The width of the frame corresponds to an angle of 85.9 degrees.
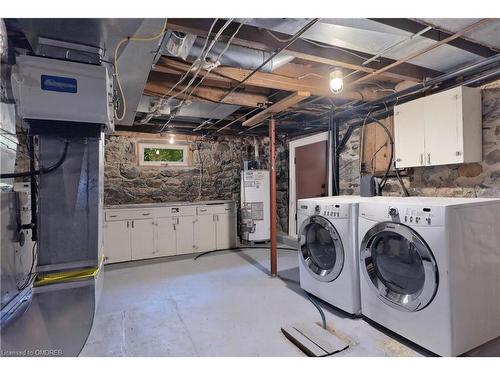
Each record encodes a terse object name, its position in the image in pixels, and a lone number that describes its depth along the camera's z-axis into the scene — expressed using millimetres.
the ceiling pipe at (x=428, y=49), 1553
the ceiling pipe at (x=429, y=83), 2029
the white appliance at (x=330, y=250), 2188
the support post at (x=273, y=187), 3197
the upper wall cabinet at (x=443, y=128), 2148
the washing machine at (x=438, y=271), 1605
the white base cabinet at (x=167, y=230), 3814
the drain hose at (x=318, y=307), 2088
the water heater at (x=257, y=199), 4672
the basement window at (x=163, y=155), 4539
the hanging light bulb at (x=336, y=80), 2292
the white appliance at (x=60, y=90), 1258
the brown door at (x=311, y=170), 4090
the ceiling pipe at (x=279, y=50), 1484
